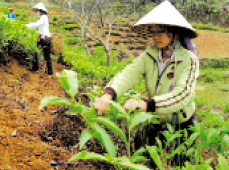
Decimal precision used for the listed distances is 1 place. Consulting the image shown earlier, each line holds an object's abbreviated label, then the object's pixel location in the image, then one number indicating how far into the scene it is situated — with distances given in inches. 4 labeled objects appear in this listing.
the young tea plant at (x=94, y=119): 31.8
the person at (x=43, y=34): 159.8
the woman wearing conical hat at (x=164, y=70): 47.2
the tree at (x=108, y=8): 272.1
